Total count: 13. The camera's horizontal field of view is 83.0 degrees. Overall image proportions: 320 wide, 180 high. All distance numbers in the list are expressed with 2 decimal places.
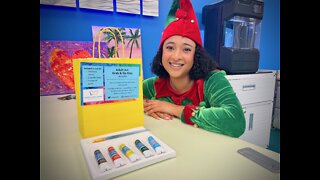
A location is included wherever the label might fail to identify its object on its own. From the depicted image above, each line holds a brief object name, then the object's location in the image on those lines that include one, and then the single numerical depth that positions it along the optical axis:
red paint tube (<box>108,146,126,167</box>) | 0.35
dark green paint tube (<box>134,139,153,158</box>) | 0.39
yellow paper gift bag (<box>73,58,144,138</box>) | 0.48
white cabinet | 1.41
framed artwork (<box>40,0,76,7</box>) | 1.02
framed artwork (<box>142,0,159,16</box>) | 1.28
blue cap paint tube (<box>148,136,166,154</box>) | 0.40
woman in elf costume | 0.64
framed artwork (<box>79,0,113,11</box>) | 1.10
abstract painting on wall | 1.05
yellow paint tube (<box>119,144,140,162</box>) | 0.37
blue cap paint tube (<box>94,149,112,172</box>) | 0.34
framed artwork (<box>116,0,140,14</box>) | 1.19
